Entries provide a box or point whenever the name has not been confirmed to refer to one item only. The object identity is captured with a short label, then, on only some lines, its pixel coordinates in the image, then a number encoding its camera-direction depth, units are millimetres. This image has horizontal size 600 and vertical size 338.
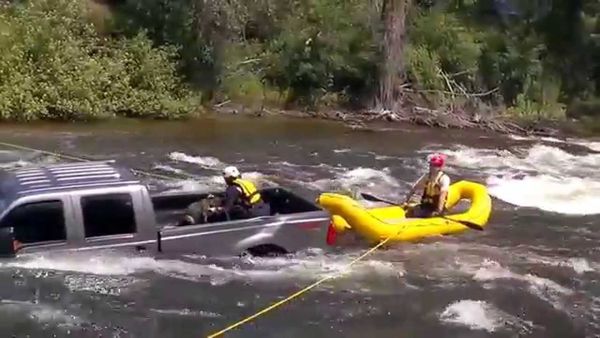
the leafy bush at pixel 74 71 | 27406
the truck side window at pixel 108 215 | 12391
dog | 13836
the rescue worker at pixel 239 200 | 13875
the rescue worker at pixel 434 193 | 16219
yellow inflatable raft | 15195
